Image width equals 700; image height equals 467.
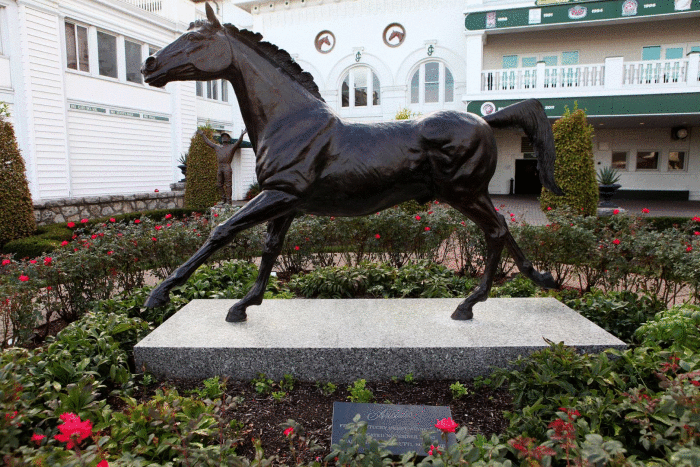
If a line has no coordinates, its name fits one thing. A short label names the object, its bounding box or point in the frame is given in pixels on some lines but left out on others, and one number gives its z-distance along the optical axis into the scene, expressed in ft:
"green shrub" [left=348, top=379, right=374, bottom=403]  9.32
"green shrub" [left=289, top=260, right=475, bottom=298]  16.51
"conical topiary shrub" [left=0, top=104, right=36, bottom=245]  29.53
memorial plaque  7.72
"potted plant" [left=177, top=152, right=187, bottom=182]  60.80
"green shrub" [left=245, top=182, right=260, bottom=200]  75.92
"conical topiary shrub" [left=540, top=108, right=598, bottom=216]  34.63
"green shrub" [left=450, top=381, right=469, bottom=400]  9.53
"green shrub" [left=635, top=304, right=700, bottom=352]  9.53
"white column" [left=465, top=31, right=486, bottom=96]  61.72
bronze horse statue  10.34
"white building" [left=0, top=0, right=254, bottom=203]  45.44
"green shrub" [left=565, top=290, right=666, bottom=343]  12.62
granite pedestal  9.96
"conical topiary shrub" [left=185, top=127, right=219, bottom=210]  45.44
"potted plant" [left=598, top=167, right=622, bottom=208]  48.26
